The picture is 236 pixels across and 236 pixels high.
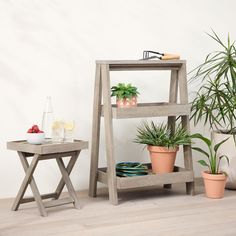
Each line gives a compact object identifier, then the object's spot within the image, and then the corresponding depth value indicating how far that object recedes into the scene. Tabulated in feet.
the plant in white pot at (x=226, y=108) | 13.14
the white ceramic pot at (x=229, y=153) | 13.25
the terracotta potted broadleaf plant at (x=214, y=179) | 12.44
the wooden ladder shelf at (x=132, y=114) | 11.87
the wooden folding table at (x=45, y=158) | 10.83
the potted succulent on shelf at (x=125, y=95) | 12.05
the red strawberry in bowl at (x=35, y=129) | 11.09
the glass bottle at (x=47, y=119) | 11.62
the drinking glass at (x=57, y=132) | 11.41
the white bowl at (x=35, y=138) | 10.94
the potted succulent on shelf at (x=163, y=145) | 12.50
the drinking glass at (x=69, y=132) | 11.51
